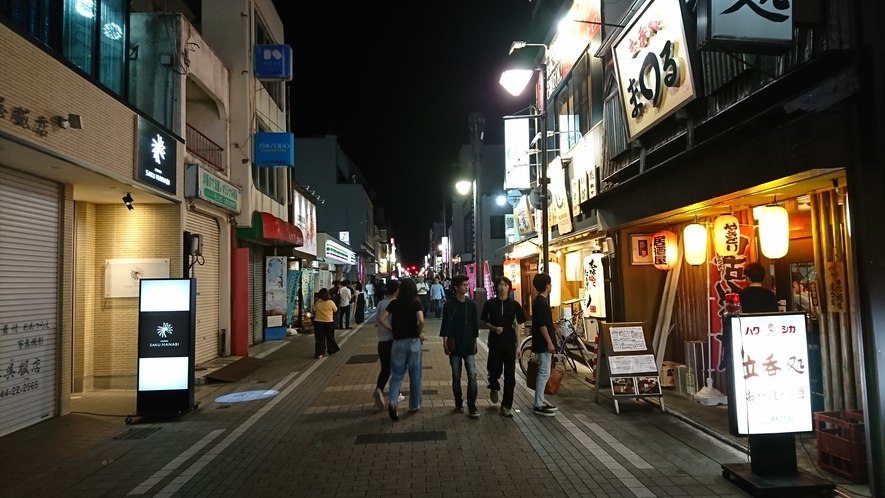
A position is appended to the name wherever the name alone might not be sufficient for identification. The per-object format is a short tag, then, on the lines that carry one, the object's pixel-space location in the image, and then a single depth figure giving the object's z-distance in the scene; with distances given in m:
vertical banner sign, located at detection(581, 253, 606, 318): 11.00
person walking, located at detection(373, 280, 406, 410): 8.12
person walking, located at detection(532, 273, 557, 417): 7.74
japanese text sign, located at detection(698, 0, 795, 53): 5.25
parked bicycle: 10.71
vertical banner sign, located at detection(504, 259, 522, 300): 20.30
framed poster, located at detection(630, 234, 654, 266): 10.07
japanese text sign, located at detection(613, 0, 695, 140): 7.05
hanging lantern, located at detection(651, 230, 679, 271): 9.59
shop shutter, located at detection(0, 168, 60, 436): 7.41
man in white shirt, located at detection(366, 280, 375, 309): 33.34
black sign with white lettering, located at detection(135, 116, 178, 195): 9.52
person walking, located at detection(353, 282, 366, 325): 24.13
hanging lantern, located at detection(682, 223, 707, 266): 8.27
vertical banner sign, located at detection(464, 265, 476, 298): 23.47
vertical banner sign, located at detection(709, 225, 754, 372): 8.08
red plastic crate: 5.01
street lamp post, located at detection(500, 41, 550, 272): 12.00
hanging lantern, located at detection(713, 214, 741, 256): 7.87
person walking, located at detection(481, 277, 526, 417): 7.78
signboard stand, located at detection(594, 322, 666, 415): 8.08
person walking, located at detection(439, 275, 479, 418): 7.83
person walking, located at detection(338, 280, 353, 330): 20.50
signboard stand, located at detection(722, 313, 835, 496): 5.04
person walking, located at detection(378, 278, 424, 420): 7.79
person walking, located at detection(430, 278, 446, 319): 25.50
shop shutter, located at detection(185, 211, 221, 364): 12.91
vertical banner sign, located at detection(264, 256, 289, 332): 18.45
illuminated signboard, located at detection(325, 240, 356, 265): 28.53
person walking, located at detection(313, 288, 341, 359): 14.00
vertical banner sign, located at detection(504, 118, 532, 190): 16.97
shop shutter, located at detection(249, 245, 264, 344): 17.50
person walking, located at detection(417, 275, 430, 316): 28.30
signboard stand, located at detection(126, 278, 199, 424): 8.14
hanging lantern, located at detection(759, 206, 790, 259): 6.58
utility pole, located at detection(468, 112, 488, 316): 20.15
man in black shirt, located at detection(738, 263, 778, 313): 6.92
